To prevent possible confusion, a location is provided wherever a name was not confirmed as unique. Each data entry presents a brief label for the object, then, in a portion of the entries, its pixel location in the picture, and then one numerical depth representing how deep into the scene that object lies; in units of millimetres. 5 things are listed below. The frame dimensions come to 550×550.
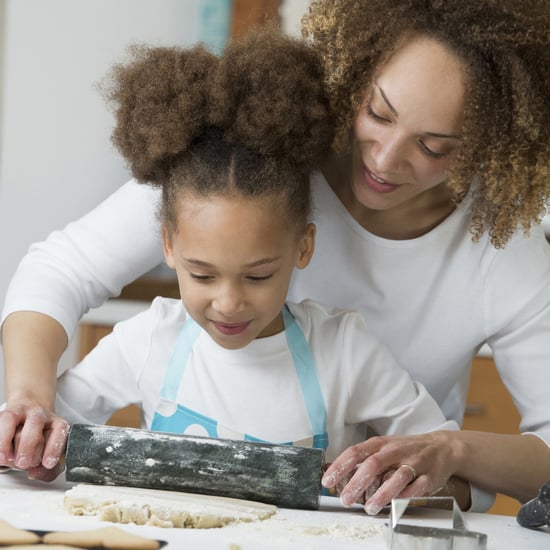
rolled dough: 1318
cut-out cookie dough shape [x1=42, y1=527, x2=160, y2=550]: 1254
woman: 1492
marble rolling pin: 1382
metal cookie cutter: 1264
